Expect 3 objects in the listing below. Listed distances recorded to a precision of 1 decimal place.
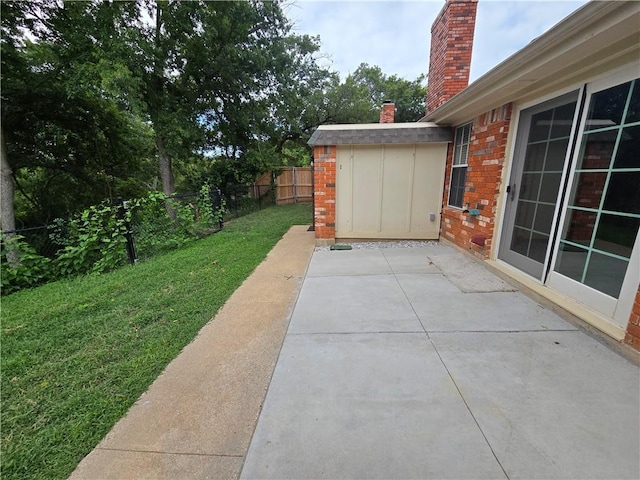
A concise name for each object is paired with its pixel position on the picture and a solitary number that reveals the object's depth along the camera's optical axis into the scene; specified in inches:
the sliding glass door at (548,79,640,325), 79.8
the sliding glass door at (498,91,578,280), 106.0
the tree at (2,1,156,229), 248.5
